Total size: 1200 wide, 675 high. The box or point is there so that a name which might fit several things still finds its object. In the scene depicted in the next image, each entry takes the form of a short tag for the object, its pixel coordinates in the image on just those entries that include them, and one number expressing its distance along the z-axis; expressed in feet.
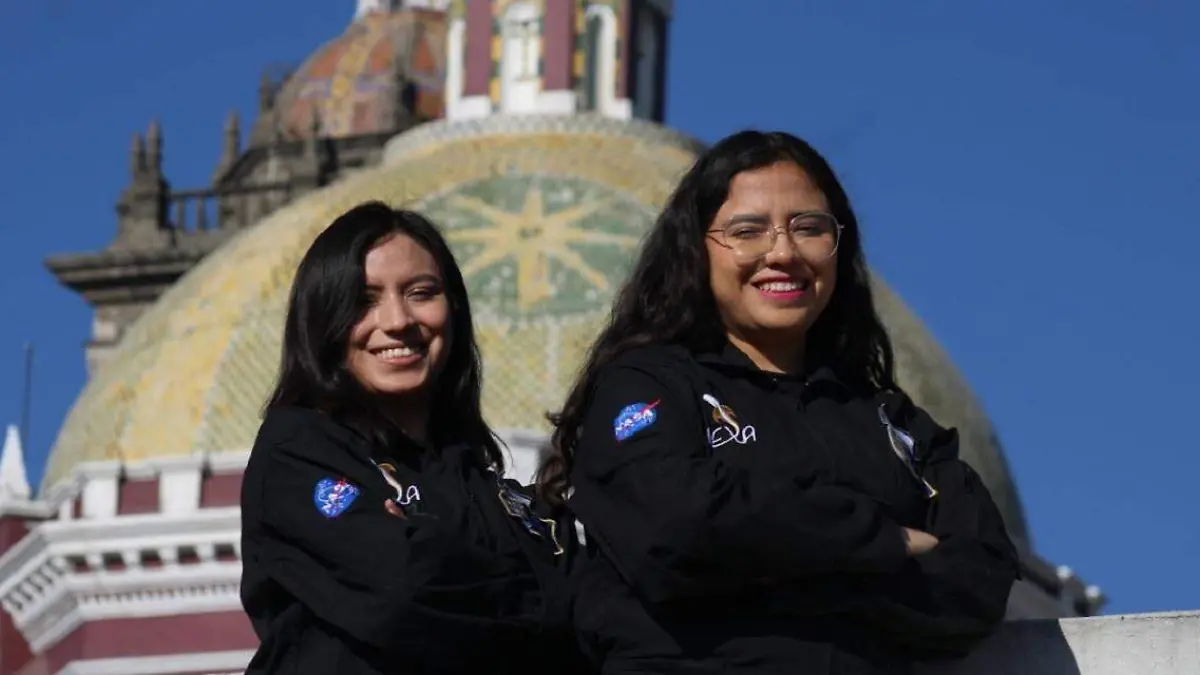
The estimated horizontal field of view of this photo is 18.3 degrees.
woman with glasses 20.74
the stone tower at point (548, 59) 112.06
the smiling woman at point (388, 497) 21.71
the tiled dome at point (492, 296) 100.89
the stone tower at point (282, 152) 152.05
